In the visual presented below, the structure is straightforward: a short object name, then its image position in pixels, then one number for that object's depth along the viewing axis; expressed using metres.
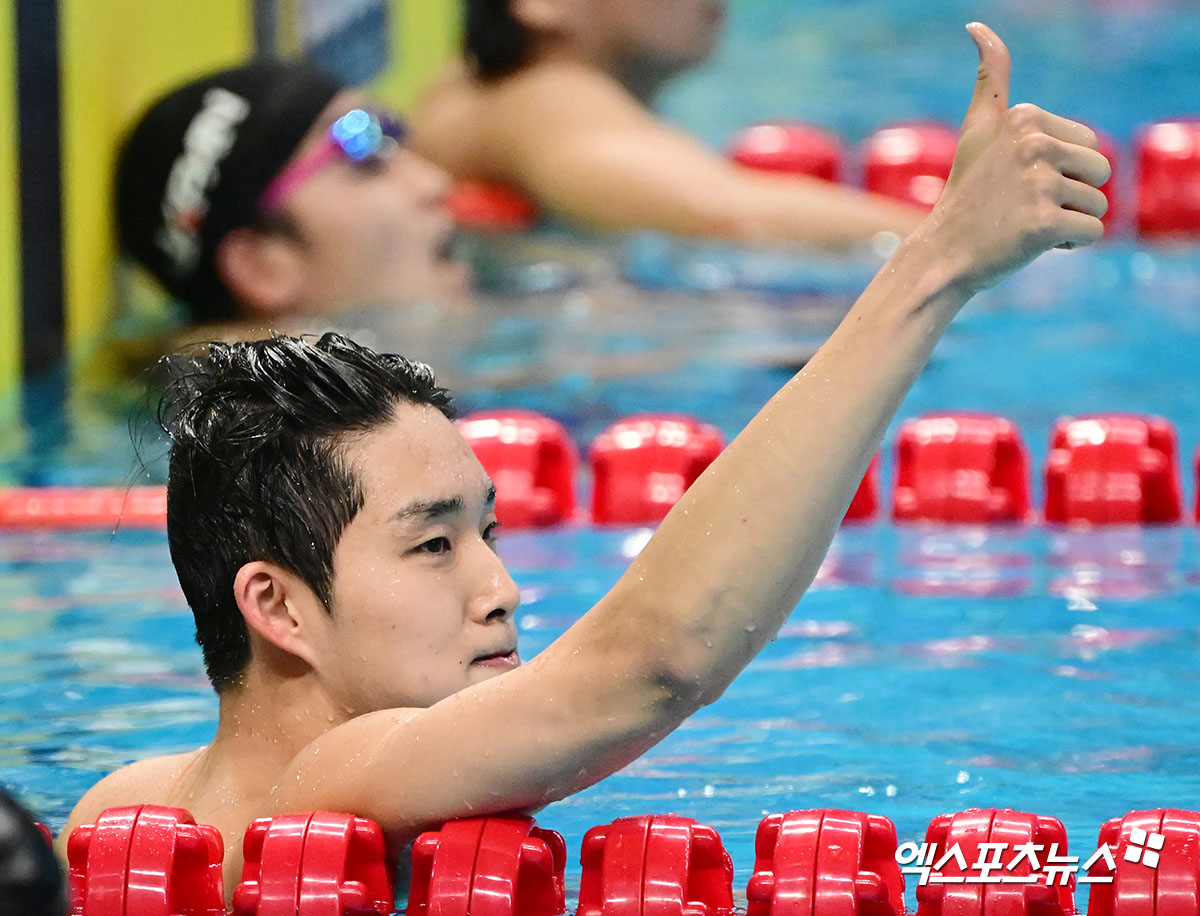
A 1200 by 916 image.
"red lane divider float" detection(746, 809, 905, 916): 6.65
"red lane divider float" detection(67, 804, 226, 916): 6.70
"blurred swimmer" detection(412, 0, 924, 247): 11.93
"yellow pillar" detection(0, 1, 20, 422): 10.09
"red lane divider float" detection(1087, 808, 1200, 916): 6.63
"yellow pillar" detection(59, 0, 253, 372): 10.79
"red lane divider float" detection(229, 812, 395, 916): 6.68
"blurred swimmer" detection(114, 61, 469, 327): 10.95
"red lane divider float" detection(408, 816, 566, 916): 6.66
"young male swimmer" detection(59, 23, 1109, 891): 6.54
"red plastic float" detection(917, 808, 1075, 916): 6.65
